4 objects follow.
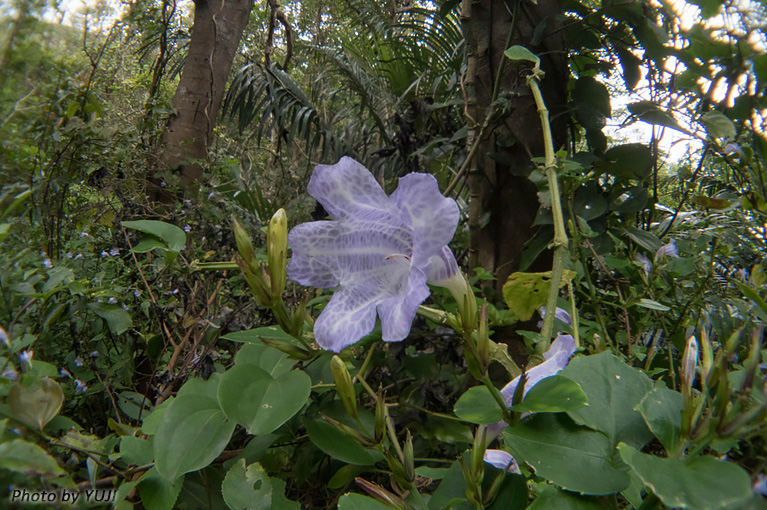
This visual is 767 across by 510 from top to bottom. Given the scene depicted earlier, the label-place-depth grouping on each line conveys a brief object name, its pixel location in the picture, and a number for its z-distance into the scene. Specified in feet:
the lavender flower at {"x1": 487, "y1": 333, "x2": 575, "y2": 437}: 0.51
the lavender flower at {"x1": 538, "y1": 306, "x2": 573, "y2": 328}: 0.82
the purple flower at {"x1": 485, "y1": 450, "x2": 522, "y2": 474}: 0.50
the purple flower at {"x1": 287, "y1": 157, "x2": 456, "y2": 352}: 0.44
